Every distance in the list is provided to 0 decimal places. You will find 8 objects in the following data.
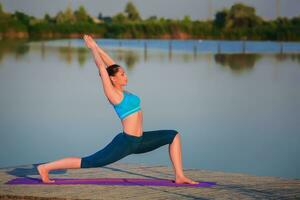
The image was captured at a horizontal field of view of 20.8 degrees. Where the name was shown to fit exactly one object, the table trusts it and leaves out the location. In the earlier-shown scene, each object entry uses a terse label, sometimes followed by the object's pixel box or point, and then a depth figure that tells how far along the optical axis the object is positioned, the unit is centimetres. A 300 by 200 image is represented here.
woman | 773
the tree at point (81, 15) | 12714
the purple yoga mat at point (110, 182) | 820
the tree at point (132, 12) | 13625
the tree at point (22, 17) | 11401
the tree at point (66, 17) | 12200
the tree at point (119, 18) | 13250
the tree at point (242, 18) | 11881
